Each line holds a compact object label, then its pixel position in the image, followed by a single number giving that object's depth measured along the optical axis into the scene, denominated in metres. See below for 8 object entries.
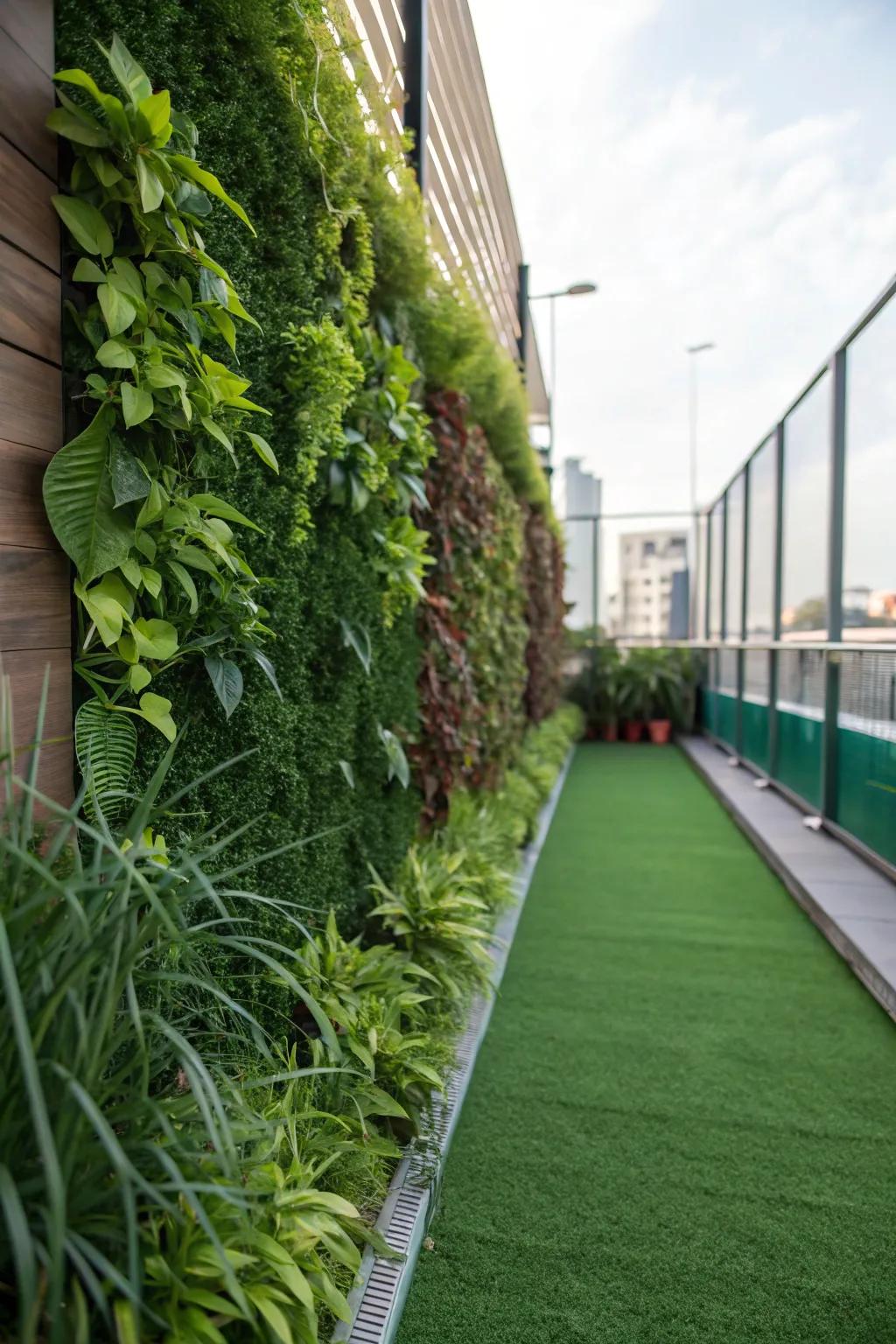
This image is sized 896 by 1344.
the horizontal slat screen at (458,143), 2.71
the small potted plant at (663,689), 9.72
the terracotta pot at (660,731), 9.72
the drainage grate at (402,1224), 1.24
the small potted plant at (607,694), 9.86
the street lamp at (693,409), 10.48
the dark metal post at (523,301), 7.40
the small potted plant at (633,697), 9.74
